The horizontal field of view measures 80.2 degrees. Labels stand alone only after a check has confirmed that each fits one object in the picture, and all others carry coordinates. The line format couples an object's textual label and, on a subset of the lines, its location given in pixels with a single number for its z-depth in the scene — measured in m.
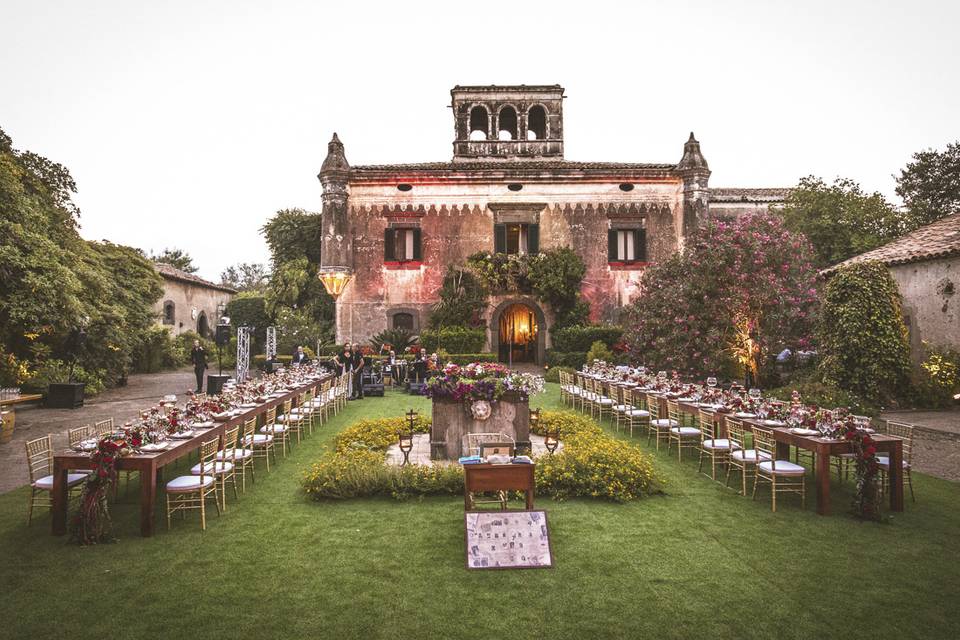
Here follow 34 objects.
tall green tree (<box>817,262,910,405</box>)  13.73
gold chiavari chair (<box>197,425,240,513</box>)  7.02
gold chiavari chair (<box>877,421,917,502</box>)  7.10
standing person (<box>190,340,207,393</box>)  18.05
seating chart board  5.27
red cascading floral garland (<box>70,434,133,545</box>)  5.95
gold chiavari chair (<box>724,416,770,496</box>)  7.54
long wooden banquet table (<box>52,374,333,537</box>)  6.20
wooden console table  5.88
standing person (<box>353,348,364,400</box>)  17.30
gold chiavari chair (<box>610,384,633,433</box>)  12.18
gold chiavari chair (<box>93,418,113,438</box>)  7.49
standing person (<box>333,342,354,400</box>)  17.19
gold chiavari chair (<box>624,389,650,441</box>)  11.48
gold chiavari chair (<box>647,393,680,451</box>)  10.40
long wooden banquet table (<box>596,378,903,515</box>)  6.81
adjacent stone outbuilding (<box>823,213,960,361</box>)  14.50
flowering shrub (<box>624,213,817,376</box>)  15.91
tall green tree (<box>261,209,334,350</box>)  25.94
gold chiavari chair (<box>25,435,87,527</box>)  6.53
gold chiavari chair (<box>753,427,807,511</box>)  7.04
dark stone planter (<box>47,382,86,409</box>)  15.69
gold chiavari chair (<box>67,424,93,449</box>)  7.04
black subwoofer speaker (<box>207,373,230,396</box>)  17.66
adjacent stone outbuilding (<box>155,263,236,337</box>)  31.59
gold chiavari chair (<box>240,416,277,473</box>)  8.77
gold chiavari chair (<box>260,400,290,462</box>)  9.55
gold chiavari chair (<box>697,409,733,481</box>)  8.36
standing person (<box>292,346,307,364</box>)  19.39
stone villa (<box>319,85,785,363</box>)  23.73
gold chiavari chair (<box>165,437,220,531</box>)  6.50
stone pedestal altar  9.30
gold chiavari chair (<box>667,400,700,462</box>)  9.70
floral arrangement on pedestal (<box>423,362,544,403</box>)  9.17
